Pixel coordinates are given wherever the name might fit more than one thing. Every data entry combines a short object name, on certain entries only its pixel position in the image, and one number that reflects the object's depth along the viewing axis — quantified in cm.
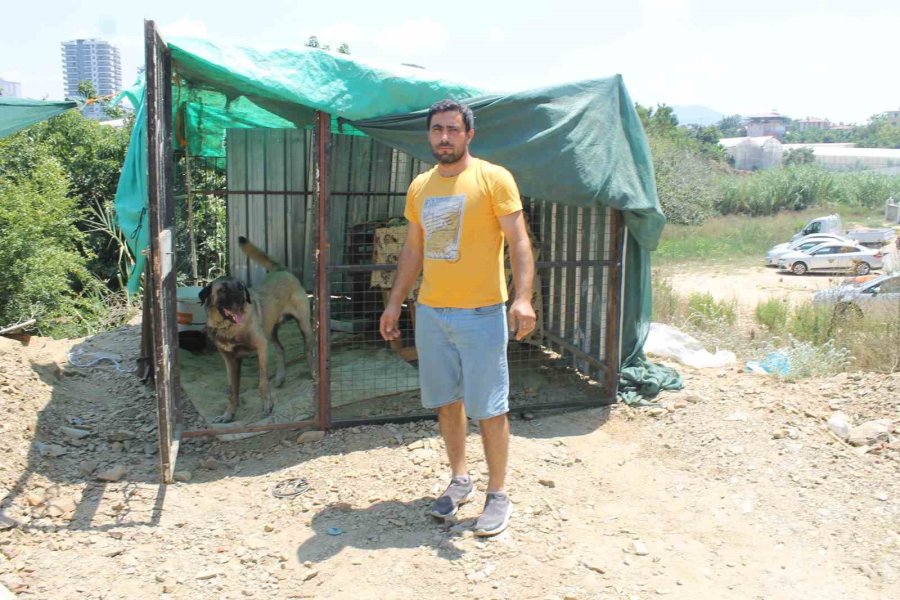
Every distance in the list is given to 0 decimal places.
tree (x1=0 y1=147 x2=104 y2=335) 866
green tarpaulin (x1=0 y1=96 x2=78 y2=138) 637
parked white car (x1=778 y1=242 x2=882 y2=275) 2105
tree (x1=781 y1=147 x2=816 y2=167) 6022
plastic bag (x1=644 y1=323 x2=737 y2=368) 643
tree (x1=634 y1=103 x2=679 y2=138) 4352
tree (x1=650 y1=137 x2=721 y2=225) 3181
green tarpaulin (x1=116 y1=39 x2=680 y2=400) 432
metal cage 417
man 328
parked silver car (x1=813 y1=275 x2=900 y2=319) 898
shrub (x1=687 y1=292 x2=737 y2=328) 975
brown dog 510
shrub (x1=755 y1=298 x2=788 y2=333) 1048
